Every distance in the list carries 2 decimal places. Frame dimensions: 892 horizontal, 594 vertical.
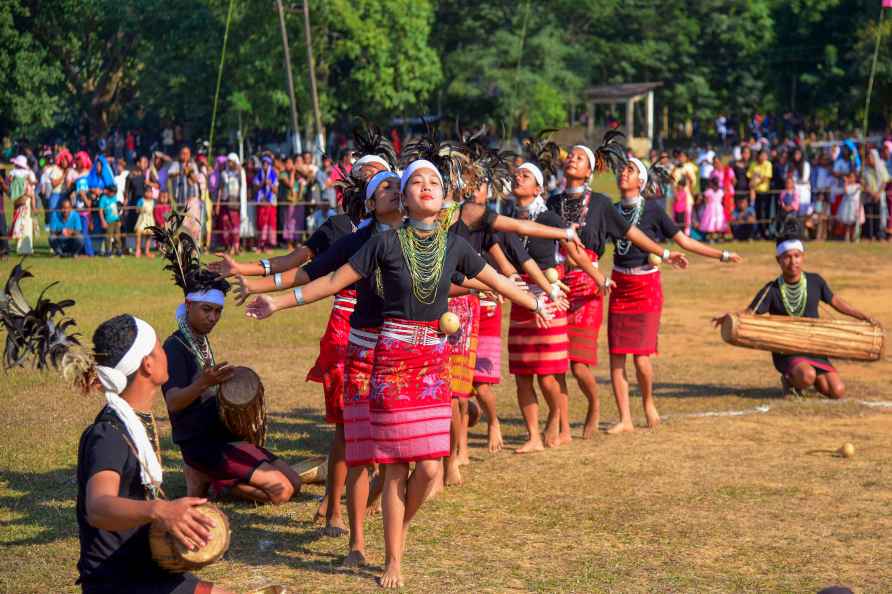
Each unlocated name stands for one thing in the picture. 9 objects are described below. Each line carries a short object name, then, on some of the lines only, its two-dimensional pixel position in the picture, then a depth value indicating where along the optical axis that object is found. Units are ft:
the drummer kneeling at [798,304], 38.63
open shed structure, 187.42
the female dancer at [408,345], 21.01
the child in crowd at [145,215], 78.07
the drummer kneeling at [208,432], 25.12
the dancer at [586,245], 33.14
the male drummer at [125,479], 14.76
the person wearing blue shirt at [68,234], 78.64
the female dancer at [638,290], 34.83
